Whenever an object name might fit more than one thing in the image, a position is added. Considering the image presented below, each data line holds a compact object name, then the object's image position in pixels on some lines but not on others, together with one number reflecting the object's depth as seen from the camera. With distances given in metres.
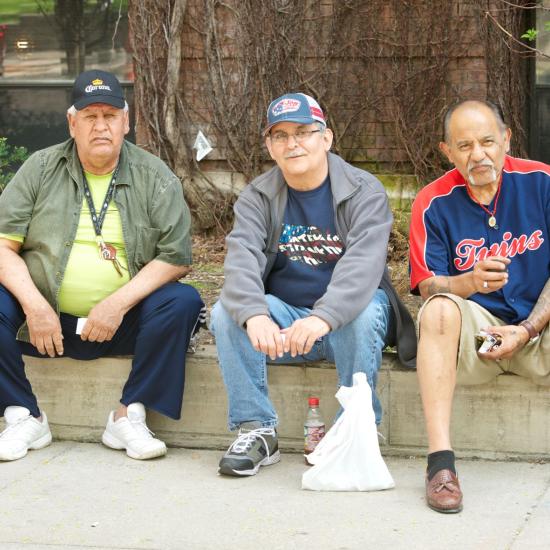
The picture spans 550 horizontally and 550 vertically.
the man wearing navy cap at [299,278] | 7.93
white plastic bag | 7.60
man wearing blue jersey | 7.78
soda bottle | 8.33
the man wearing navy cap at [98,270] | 8.60
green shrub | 13.21
